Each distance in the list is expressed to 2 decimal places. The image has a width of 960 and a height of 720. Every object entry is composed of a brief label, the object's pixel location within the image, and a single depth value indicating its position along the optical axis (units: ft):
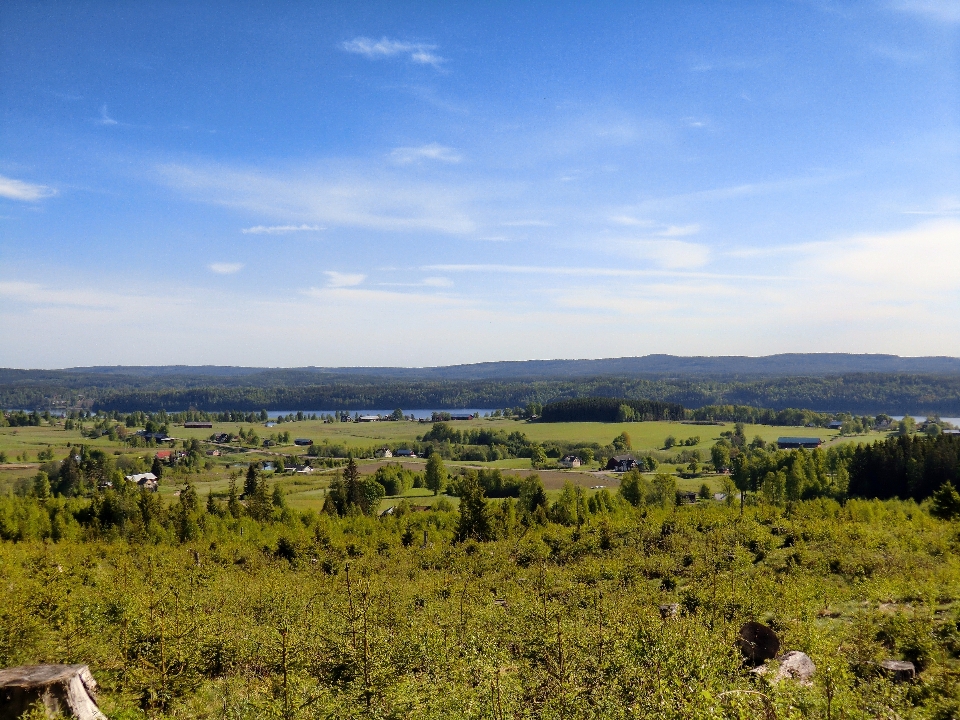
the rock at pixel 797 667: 54.44
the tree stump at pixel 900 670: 58.23
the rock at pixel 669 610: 78.44
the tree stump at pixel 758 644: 63.52
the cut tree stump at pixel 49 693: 48.73
